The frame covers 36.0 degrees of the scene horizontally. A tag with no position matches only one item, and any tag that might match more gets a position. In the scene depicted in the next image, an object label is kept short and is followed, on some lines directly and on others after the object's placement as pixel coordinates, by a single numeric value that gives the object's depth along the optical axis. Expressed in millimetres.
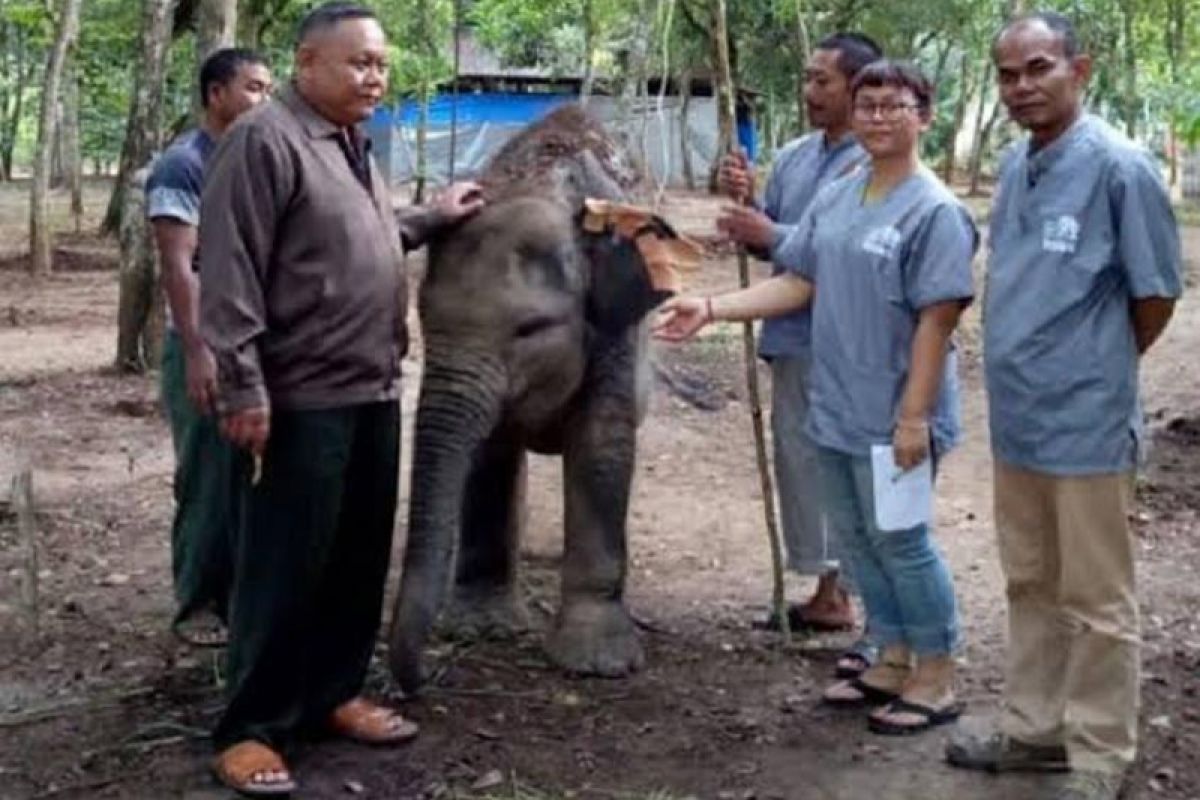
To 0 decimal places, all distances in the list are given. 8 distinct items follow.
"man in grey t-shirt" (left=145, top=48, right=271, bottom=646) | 5918
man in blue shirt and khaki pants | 4695
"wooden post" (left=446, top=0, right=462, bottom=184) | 20578
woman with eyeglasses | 5211
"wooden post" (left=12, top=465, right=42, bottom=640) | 6562
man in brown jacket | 4711
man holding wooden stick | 6094
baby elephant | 5547
